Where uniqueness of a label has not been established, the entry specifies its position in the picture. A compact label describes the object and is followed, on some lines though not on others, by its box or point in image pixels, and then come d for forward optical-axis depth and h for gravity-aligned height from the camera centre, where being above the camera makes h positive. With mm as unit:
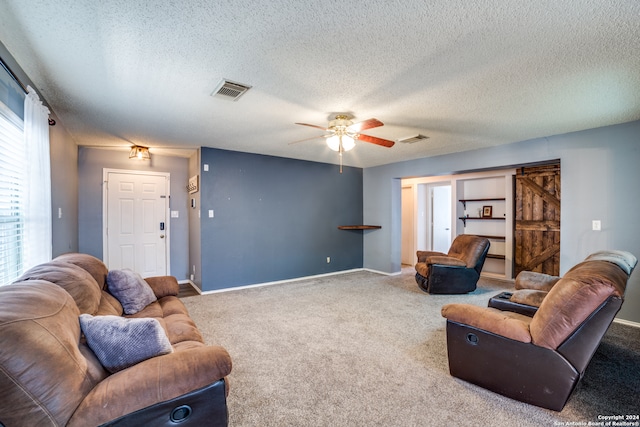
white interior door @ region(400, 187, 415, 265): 7401 -379
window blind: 1946 +129
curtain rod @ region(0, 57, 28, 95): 1776 +880
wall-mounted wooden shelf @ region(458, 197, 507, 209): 5995 +241
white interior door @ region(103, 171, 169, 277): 4957 -158
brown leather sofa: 1018 -669
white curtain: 2152 +232
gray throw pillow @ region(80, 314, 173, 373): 1369 -599
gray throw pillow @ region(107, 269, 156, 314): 2488 -664
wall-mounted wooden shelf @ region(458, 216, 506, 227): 6009 -132
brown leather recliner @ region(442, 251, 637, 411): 1696 -800
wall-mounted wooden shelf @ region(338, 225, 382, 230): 6207 -311
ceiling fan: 3158 +836
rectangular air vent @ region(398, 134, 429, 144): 4055 +1028
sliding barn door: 5148 -133
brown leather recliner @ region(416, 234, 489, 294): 4539 -910
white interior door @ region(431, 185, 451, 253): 7367 -102
